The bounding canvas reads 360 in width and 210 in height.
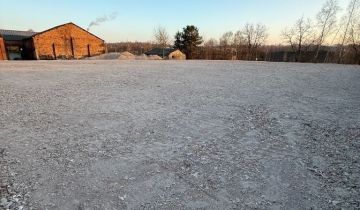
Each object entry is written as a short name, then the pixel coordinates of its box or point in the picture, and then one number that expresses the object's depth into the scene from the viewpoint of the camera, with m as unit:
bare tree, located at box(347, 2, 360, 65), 31.42
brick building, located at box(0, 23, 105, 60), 35.34
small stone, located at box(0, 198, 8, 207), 3.04
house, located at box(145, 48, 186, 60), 42.69
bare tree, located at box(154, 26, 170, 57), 66.19
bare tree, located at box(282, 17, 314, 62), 38.09
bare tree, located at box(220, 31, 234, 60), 46.42
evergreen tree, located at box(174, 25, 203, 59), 48.93
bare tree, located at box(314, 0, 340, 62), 36.59
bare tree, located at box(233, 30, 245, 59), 49.67
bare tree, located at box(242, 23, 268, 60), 48.31
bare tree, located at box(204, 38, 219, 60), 47.31
